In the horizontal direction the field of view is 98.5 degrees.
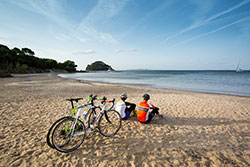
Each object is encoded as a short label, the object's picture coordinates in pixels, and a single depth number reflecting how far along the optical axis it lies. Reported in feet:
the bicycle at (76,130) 10.60
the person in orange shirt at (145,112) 15.24
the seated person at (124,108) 15.78
